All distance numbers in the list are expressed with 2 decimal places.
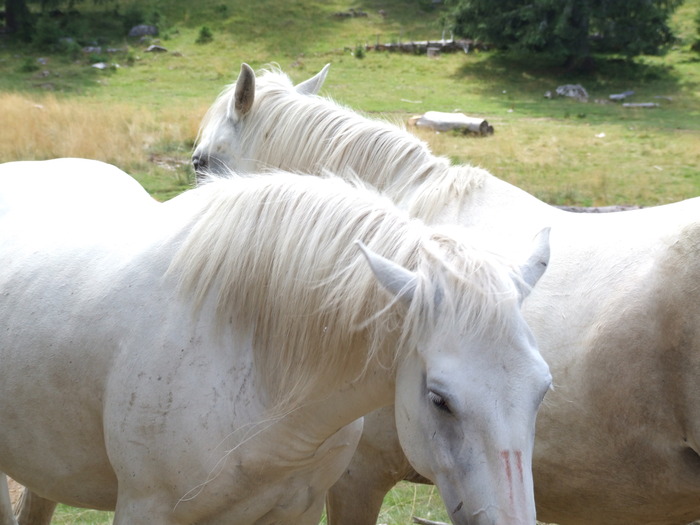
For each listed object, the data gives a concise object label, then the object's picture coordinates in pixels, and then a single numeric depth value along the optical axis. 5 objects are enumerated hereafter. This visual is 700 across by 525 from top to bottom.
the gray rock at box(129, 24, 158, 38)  29.62
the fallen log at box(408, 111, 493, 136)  15.42
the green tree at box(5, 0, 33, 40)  30.20
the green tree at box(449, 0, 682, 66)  25.41
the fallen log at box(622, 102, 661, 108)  21.44
